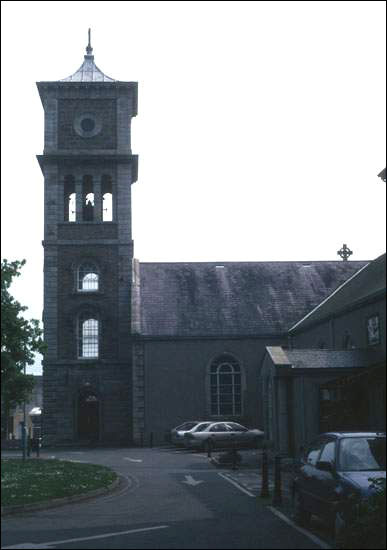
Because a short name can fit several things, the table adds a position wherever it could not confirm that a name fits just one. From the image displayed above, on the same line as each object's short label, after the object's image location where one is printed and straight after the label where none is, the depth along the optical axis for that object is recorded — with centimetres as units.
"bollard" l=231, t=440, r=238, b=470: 2525
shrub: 946
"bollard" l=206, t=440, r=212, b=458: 3125
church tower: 4000
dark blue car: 1097
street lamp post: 2929
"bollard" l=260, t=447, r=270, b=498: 1700
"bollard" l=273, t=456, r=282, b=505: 1582
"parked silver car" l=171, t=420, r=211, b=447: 3506
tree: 1797
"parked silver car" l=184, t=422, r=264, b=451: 3438
